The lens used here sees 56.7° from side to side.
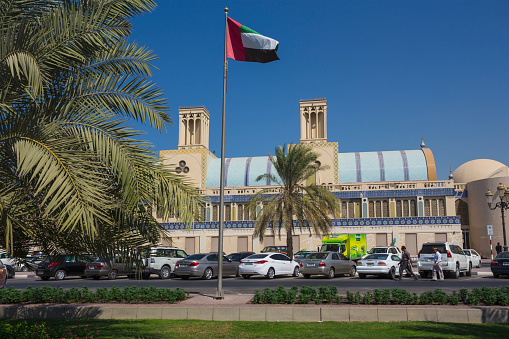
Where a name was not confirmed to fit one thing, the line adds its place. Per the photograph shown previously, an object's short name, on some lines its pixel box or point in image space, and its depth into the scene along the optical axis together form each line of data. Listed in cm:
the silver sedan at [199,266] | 2436
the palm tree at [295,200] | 3312
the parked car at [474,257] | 3285
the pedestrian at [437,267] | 2217
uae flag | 1298
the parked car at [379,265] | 2400
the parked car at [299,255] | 2978
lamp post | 3152
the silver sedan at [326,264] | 2447
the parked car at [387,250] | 2838
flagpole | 1438
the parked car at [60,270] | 2609
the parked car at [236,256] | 2909
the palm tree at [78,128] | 574
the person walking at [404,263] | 2342
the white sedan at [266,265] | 2495
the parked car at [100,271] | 2544
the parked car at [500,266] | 2397
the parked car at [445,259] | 2327
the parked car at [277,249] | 3711
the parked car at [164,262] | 2567
